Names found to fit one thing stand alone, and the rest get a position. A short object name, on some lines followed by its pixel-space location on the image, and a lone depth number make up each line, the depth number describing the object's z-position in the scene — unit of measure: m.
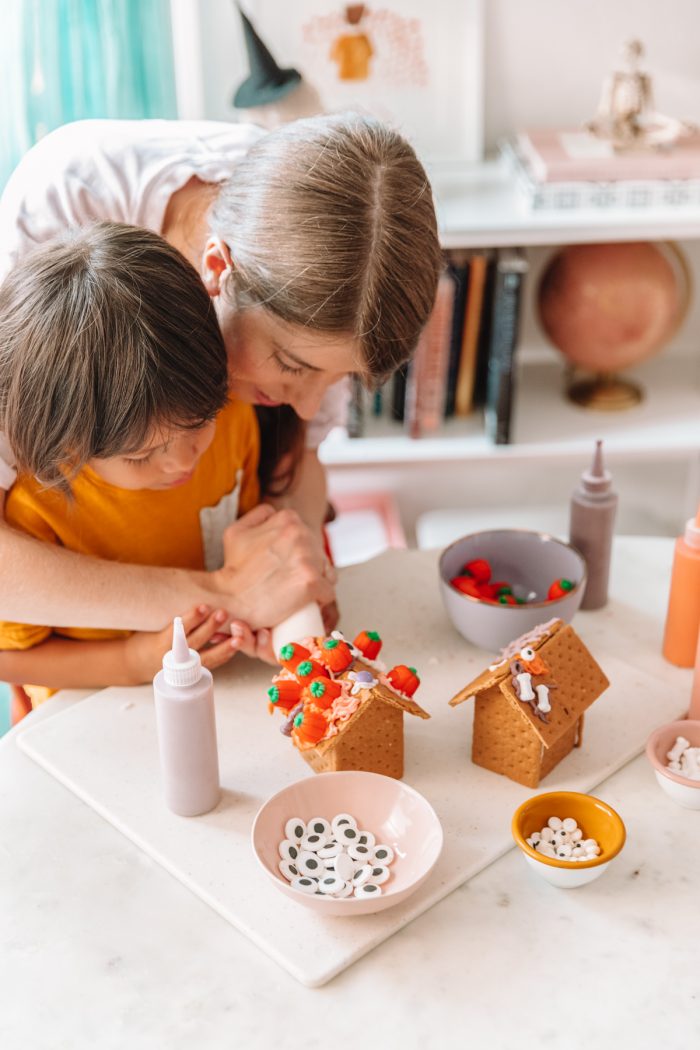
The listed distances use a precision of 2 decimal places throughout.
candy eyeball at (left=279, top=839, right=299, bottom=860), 0.93
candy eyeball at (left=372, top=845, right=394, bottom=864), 0.94
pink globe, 1.95
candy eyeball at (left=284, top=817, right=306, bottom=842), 0.95
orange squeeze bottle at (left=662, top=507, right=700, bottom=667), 1.18
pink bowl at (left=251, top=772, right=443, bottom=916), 0.92
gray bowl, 1.19
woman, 1.03
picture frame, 1.92
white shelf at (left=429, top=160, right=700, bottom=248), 1.82
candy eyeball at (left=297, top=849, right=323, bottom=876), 0.93
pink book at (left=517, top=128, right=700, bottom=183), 1.82
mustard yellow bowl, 0.91
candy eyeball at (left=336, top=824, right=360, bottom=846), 0.96
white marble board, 0.91
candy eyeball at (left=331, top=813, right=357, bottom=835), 0.97
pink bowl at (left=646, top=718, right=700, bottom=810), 1.01
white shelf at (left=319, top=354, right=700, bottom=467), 2.00
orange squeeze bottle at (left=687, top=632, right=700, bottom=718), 1.10
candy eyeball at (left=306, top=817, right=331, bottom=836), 0.96
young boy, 0.97
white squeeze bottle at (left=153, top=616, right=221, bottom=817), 0.95
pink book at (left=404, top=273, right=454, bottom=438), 1.94
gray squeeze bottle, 1.28
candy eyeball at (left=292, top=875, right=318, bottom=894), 0.91
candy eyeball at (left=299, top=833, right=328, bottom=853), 0.95
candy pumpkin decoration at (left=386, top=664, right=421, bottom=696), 1.04
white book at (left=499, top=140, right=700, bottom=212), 1.83
